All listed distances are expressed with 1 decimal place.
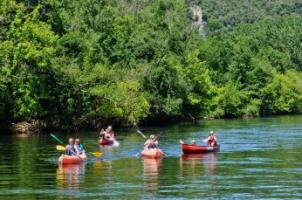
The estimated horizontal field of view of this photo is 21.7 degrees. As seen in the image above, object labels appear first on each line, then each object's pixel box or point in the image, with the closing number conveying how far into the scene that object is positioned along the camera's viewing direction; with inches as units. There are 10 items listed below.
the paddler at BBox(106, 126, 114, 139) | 2302.2
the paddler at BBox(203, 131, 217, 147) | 2106.9
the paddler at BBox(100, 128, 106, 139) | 2319.1
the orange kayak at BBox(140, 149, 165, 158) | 1898.4
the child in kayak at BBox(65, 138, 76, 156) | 1763.0
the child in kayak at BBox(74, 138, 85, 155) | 1792.6
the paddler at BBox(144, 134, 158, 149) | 1955.8
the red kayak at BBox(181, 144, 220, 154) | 1979.2
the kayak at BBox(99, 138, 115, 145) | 2266.2
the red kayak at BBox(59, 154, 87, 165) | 1718.8
